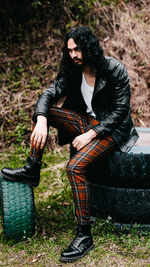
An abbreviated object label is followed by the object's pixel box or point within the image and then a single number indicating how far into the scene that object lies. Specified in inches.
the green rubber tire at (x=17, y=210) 111.3
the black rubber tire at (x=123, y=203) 110.7
